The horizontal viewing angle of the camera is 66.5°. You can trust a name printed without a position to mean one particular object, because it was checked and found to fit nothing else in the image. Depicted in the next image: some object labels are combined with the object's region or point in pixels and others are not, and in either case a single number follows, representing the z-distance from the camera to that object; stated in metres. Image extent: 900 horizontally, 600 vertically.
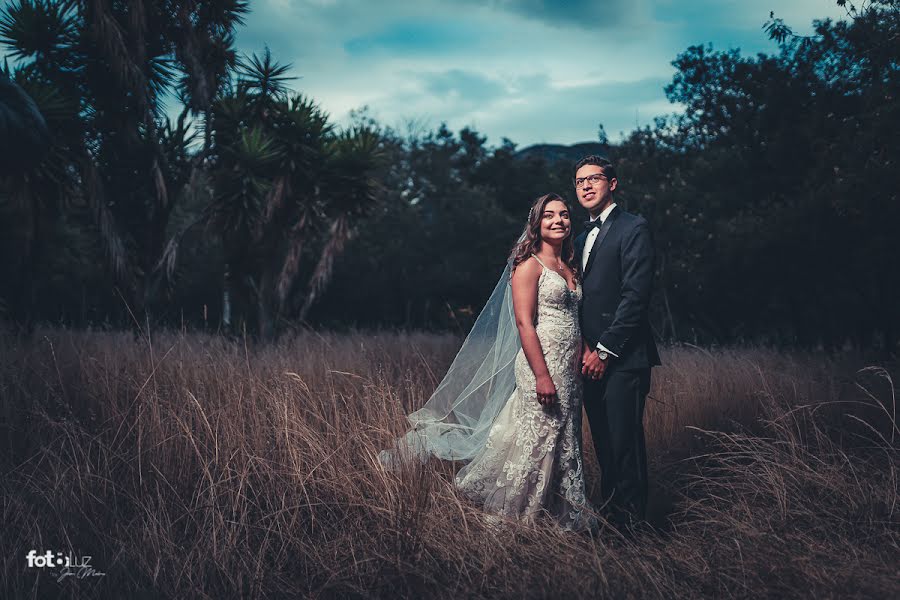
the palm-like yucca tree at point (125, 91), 12.38
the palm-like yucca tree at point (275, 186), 13.88
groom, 3.65
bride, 3.62
